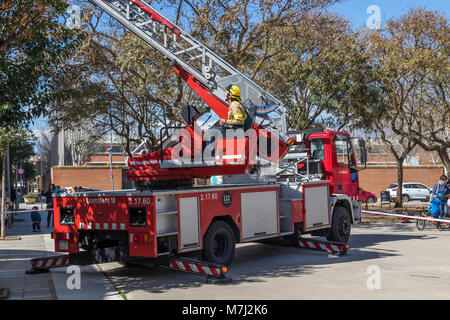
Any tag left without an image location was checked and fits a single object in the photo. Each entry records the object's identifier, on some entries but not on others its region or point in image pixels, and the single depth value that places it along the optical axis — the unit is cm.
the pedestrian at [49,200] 2162
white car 4400
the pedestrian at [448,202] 2010
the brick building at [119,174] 4553
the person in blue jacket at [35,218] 2053
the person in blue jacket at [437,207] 1933
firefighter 1049
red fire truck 964
